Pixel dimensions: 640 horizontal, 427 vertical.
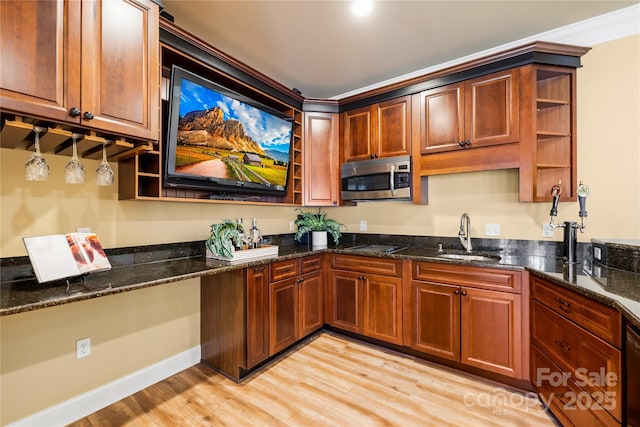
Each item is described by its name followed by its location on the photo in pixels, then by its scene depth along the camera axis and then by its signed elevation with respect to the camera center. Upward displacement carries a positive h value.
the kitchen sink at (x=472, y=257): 2.54 -0.41
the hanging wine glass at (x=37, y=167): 1.41 +0.23
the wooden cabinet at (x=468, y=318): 2.11 -0.84
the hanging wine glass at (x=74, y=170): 1.52 +0.23
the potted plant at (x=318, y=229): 3.30 -0.19
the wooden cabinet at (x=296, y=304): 2.47 -0.86
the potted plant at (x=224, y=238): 2.24 -0.21
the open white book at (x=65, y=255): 1.42 -0.23
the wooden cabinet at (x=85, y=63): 1.26 +0.76
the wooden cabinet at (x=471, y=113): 2.33 +0.88
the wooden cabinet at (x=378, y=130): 2.86 +0.88
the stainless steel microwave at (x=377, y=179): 2.83 +0.36
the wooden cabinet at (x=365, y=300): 2.64 -0.86
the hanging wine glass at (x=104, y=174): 1.64 +0.23
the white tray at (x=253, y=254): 2.29 -0.35
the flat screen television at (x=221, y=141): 2.10 +0.62
